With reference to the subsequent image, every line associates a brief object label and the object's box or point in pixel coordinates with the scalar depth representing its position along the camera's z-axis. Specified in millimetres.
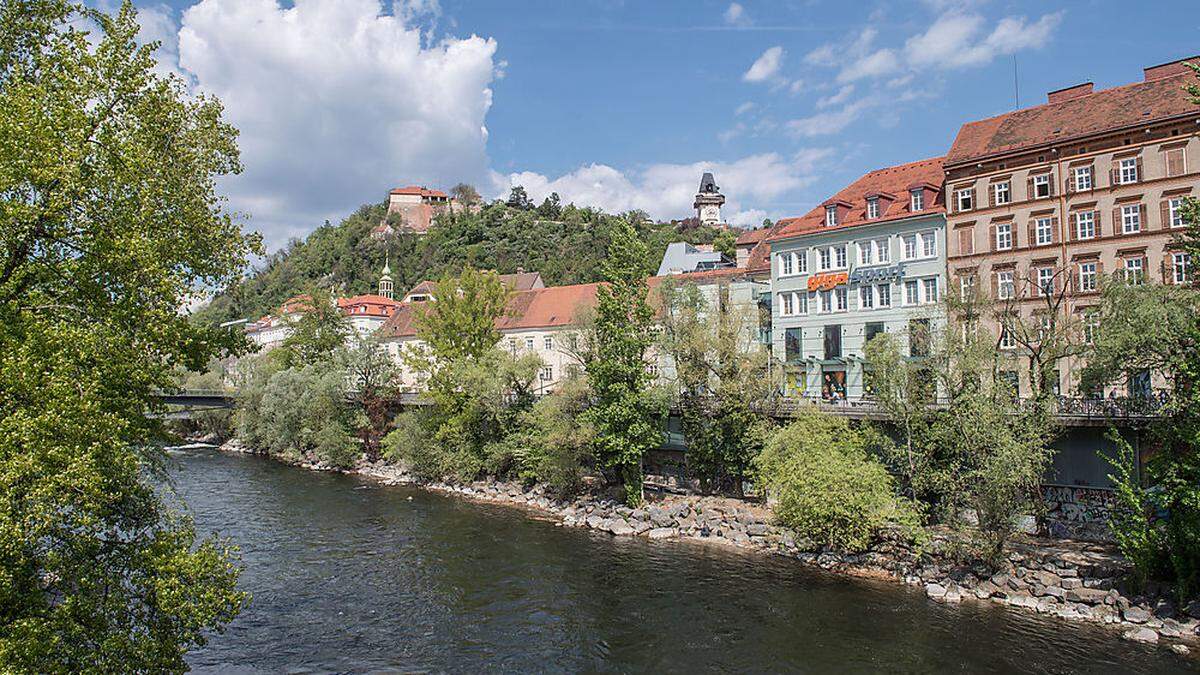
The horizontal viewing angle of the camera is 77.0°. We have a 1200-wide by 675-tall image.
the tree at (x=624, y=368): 34500
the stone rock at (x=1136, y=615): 20094
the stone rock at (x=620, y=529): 31273
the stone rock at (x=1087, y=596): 21328
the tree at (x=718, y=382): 34000
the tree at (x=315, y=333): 63281
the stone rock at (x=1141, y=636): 19109
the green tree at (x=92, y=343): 9859
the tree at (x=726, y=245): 100000
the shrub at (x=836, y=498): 25578
